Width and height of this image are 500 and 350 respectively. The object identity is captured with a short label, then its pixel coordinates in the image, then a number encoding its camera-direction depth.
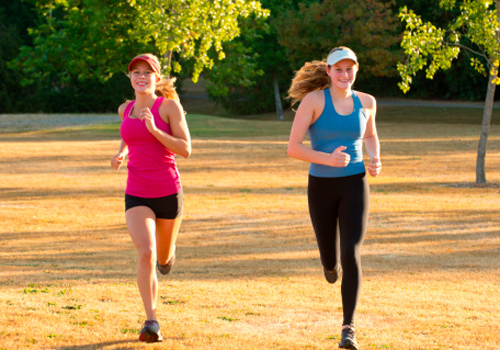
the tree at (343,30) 47.88
